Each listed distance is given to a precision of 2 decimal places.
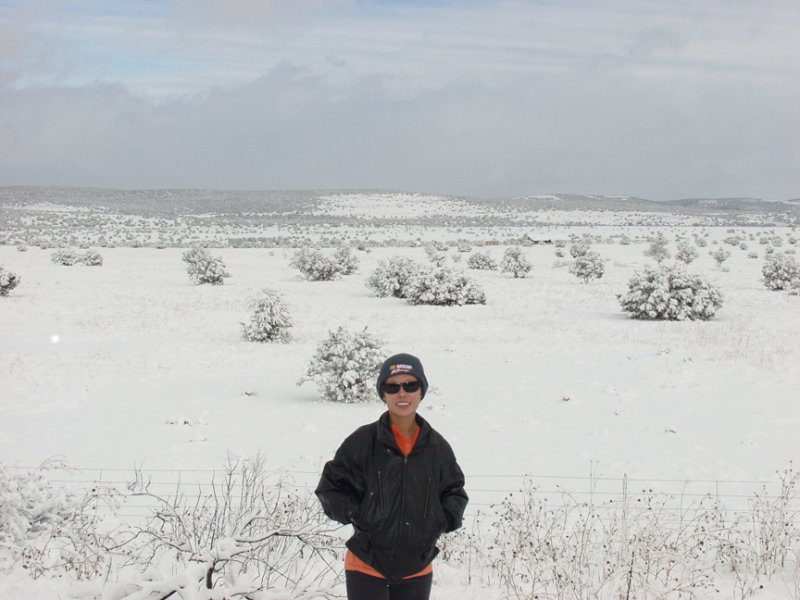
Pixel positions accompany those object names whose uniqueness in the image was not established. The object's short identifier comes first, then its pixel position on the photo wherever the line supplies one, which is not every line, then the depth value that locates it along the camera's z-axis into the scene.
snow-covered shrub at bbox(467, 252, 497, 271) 37.25
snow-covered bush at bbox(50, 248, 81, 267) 36.66
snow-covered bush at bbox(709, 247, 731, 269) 37.62
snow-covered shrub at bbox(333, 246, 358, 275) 33.66
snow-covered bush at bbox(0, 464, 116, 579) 5.30
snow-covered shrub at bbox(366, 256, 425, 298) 26.31
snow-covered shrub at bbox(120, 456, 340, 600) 3.90
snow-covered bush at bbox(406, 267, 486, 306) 24.16
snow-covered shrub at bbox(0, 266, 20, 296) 24.03
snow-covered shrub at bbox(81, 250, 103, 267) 36.44
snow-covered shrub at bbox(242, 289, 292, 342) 17.23
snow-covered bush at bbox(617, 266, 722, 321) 20.67
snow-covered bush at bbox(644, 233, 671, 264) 40.06
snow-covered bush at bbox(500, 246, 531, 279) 32.50
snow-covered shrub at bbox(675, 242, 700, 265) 39.28
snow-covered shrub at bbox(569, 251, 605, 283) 30.02
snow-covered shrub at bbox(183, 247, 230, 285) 29.08
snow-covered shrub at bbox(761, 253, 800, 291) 27.53
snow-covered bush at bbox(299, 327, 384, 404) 12.41
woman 3.44
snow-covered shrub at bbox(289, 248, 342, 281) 31.62
